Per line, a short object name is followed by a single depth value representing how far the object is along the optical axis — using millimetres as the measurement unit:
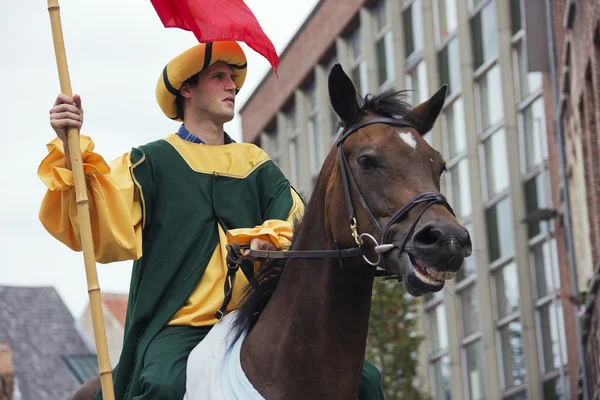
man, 13137
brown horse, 11745
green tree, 41791
